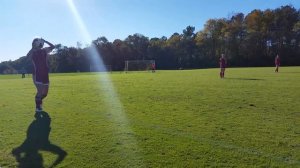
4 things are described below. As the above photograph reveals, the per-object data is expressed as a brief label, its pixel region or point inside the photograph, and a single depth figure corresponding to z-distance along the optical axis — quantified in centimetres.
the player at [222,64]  1959
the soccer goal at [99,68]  6717
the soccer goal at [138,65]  4795
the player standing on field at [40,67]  709
